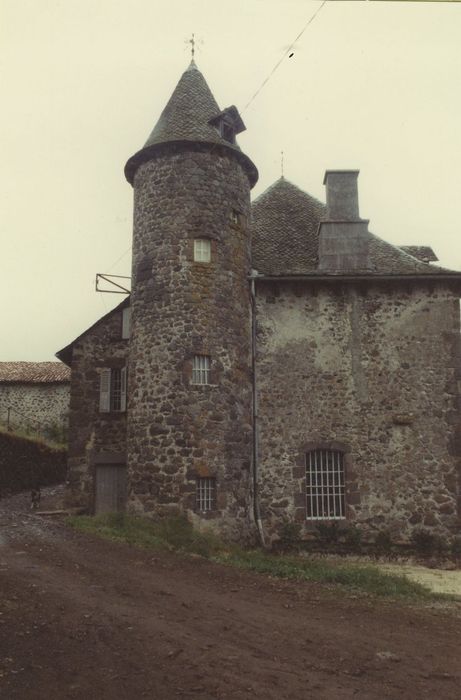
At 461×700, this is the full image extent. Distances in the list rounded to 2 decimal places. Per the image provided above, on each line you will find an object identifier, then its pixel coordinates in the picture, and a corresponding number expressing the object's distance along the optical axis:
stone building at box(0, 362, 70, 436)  34.19
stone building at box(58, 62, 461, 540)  14.99
